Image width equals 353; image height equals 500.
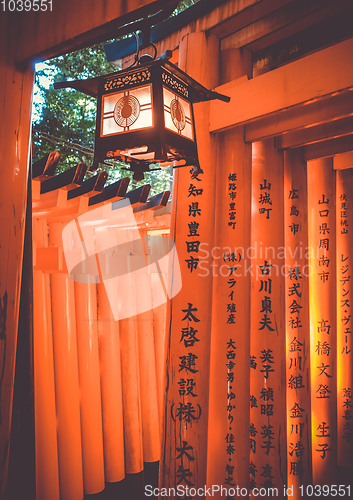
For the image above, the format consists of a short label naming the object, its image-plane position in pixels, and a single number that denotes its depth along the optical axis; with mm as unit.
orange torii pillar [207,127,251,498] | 3434
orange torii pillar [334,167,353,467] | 5352
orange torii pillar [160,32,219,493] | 3227
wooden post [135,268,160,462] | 6086
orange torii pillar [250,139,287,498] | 3639
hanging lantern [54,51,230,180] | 2311
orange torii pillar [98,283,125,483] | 5395
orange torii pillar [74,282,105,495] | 5055
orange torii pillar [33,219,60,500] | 4355
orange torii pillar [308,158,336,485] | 4695
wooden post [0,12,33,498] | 1657
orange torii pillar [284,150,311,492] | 3979
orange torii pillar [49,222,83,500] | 4691
